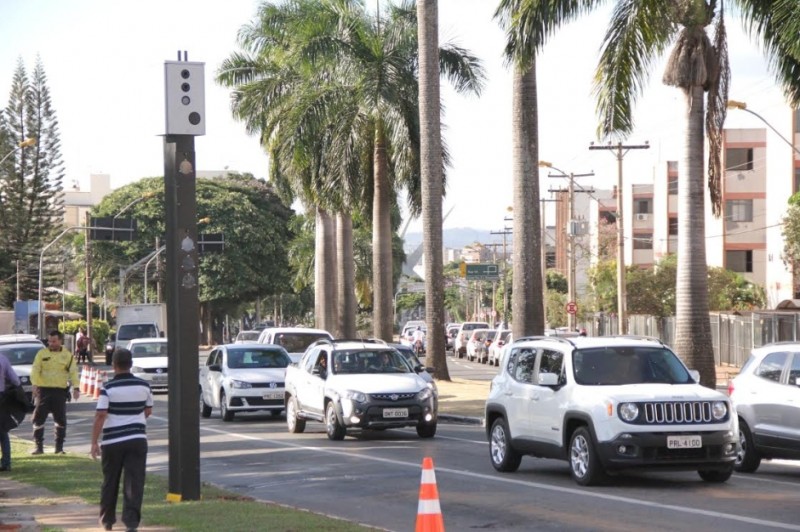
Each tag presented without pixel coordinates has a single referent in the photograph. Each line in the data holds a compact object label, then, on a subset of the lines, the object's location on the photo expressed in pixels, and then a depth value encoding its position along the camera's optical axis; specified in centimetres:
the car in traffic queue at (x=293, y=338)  3497
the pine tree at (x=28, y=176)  7969
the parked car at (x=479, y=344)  6869
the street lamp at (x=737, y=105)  3347
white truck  5569
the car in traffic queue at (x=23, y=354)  3297
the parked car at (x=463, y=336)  7662
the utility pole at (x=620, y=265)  5291
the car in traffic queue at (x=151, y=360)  3903
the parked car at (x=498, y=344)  6224
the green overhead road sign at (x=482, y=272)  8875
